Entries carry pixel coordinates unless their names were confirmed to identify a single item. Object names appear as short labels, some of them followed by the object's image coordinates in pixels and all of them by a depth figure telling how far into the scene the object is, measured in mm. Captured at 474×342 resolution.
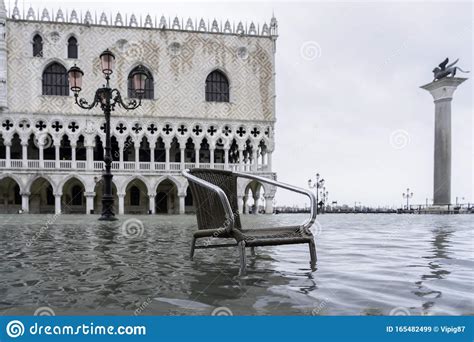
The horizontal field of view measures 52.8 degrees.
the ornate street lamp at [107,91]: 12209
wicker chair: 3414
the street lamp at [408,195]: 66050
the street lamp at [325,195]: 54931
